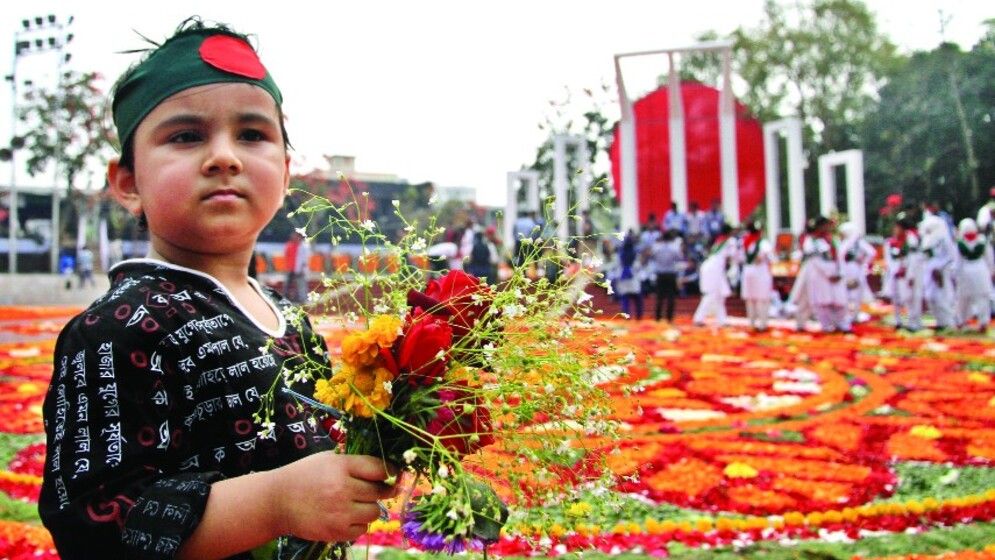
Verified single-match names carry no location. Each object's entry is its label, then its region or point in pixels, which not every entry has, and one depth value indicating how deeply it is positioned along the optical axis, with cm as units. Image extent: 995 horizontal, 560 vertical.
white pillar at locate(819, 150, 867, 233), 1798
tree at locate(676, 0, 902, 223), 3259
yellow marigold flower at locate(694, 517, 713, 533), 276
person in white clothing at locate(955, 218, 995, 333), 1024
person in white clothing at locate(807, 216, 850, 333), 1024
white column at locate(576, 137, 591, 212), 1798
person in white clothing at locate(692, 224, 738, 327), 1127
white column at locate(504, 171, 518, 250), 1930
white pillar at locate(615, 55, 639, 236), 1822
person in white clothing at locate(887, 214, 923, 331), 1064
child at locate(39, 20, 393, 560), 101
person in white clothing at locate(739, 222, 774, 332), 1050
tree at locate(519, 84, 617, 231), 2666
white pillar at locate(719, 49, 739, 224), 1780
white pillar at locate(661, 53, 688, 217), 1777
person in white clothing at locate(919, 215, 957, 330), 1052
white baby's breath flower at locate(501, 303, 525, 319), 100
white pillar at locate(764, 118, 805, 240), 1838
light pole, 1945
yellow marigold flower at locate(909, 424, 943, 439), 420
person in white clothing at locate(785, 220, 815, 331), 1050
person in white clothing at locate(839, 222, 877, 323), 1105
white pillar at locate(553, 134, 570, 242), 1798
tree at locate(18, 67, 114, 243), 2052
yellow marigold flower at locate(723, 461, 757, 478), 343
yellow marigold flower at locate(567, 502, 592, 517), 101
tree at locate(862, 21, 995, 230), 2634
